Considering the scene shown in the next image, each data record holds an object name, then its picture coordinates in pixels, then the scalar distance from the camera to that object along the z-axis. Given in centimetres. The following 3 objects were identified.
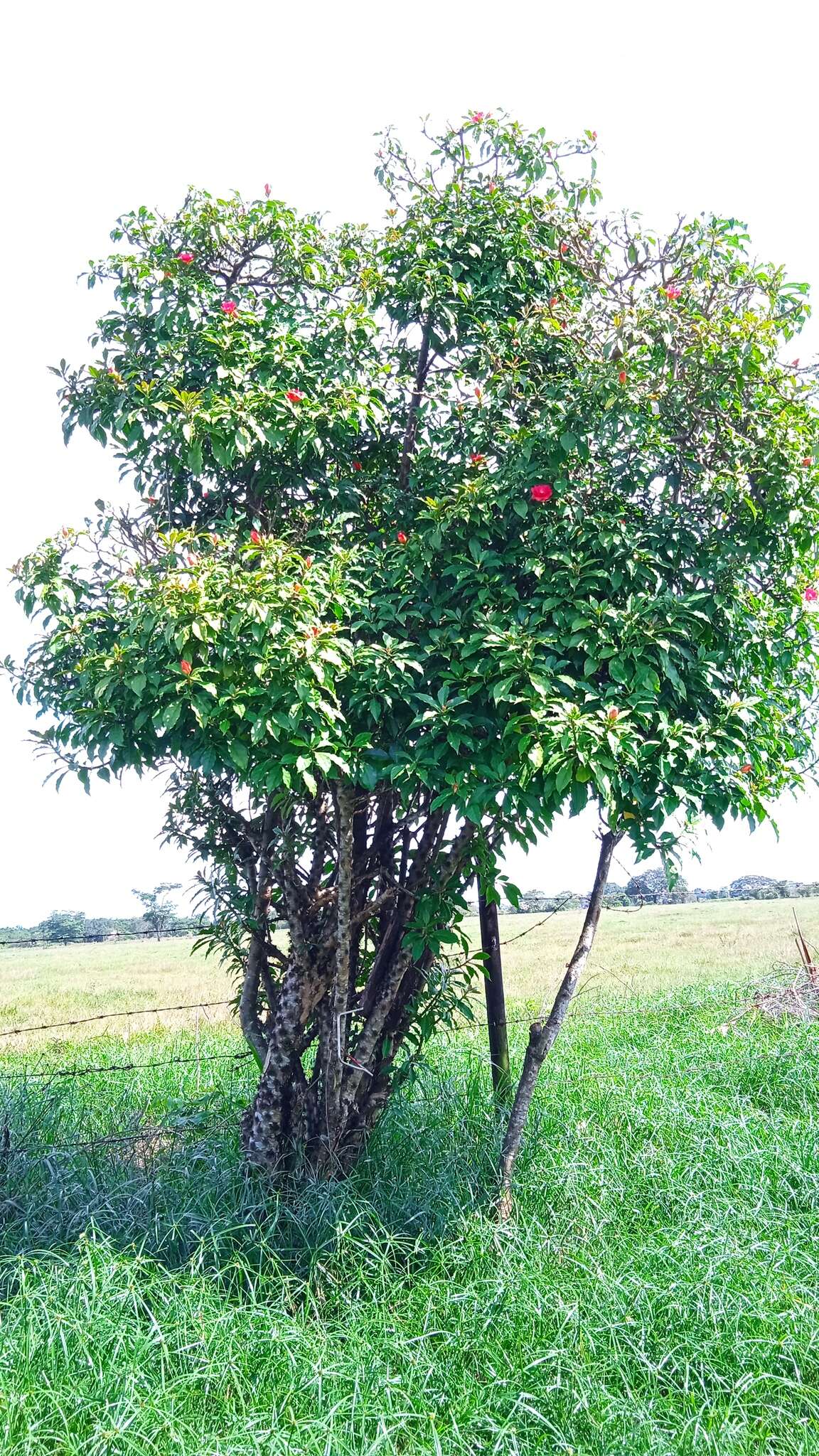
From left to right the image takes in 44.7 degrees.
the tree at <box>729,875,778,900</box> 2998
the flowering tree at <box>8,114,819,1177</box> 391
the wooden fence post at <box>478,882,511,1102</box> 570
